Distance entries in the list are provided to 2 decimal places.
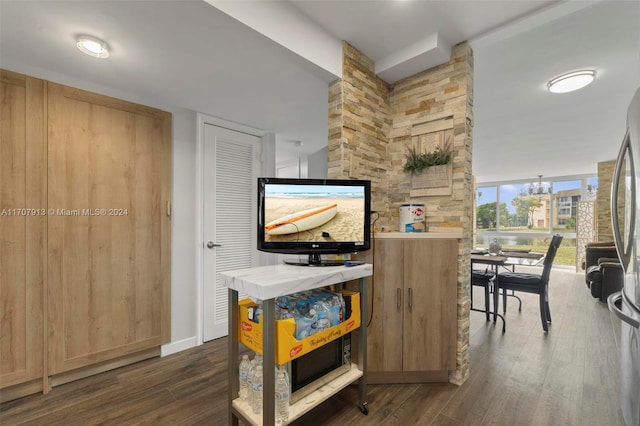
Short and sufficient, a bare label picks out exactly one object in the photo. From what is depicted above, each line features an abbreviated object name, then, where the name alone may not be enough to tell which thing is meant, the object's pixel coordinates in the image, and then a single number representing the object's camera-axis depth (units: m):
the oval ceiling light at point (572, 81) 2.35
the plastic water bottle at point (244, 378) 1.48
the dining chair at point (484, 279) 3.18
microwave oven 1.50
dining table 3.04
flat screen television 1.70
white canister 2.16
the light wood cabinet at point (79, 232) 1.90
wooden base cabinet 1.99
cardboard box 1.32
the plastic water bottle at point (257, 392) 1.38
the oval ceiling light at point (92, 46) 1.66
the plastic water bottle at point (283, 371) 1.40
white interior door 2.86
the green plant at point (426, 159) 2.10
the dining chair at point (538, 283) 3.01
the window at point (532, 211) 7.19
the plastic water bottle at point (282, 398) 1.35
